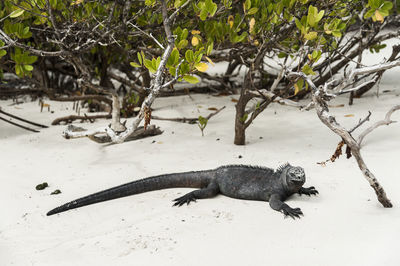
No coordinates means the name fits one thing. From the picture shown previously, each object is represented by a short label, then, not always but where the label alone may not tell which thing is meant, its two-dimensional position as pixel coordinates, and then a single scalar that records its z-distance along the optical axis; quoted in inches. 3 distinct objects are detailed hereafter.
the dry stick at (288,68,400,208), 108.8
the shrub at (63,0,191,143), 121.3
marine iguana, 131.3
